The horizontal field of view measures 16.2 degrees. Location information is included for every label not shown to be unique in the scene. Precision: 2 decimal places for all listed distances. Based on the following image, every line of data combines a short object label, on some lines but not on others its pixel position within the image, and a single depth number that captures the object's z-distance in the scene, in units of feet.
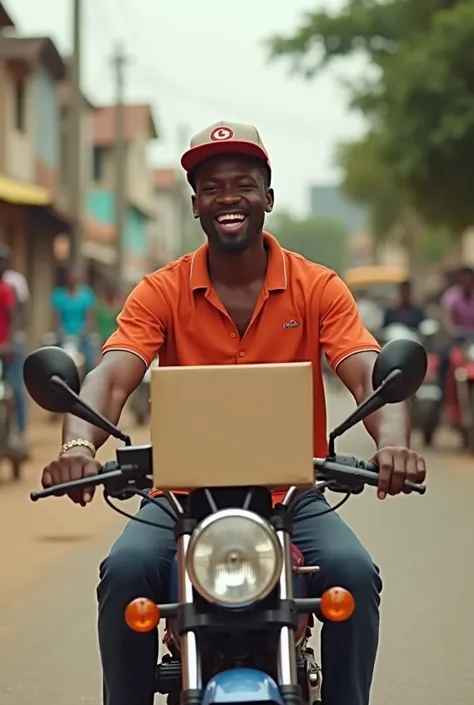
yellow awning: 71.82
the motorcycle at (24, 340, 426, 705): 11.63
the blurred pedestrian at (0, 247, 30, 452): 45.57
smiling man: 13.00
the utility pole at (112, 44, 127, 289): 128.88
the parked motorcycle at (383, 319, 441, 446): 53.83
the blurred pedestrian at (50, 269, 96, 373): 66.69
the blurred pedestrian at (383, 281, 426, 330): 55.21
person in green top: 77.61
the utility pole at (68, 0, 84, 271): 89.45
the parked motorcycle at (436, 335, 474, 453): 51.16
